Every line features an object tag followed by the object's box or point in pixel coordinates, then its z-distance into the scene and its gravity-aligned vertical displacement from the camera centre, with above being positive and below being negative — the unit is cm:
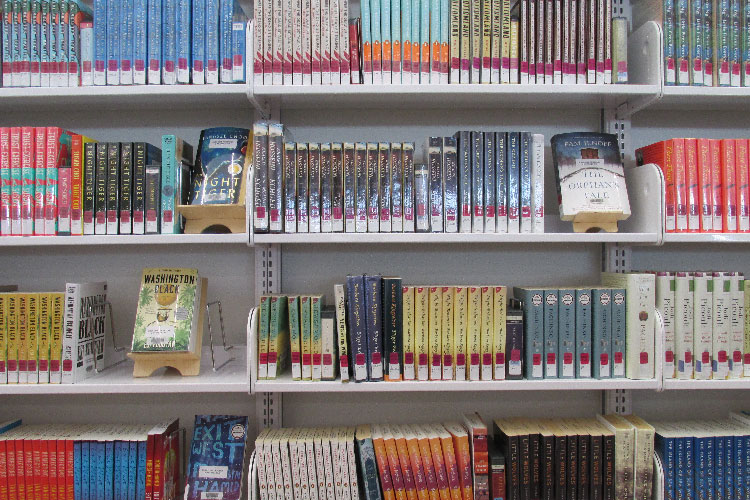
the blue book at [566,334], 155 -25
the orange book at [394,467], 154 -65
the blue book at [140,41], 156 +64
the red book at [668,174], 156 +23
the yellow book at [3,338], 153 -25
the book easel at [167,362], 156 -34
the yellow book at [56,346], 153 -28
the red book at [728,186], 157 +20
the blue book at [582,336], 156 -26
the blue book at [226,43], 156 +64
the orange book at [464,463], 154 -64
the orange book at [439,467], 154 -65
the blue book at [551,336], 155 -26
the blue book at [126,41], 156 +65
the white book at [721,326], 156 -23
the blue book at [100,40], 156 +65
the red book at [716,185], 157 +20
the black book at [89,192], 154 +18
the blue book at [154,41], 156 +65
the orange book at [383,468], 154 -65
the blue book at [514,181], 156 +21
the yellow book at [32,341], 153 -26
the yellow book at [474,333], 154 -25
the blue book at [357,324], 153 -22
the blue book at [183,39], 156 +65
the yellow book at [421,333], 154 -25
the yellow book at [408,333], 154 -24
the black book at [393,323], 154 -21
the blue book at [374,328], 153 -23
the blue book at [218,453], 157 -63
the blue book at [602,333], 155 -25
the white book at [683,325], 156 -23
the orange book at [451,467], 154 -65
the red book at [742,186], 157 +20
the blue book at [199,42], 156 +64
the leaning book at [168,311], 155 -18
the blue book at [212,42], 156 +64
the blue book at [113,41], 156 +64
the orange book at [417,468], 154 -65
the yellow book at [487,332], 154 -24
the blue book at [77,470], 156 -66
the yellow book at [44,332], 153 -24
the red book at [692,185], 157 +20
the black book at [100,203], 153 +15
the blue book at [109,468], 156 -66
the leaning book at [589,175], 160 +24
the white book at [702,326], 156 -23
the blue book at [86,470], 156 -66
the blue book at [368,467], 154 -65
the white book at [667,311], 156 -19
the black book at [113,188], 154 +19
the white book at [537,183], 157 +21
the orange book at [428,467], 154 -65
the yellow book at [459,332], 154 -24
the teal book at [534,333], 155 -25
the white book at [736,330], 157 -24
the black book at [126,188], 154 +20
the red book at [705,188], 157 +19
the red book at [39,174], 153 +24
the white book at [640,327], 153 -23
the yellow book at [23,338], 153 -25
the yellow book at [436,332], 154 -24
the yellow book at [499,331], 154 -24
